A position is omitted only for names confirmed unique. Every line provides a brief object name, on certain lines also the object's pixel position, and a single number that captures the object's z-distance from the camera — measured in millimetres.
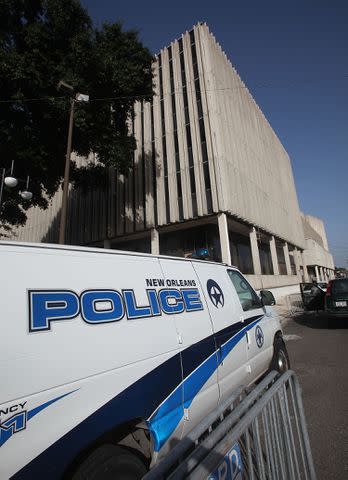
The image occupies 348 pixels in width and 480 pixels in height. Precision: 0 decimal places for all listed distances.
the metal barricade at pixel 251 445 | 1314
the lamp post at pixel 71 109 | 10430
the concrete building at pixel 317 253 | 50656
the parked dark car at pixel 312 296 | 14461
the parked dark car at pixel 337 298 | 10047
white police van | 1519
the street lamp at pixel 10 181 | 9826
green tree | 12273
